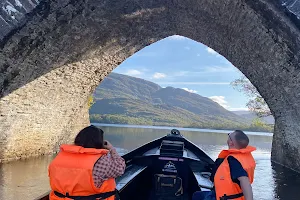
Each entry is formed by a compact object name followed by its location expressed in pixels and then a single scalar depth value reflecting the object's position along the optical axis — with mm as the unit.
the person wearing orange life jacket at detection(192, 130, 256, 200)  2273
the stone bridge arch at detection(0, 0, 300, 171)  5260
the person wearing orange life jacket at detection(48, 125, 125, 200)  2086
